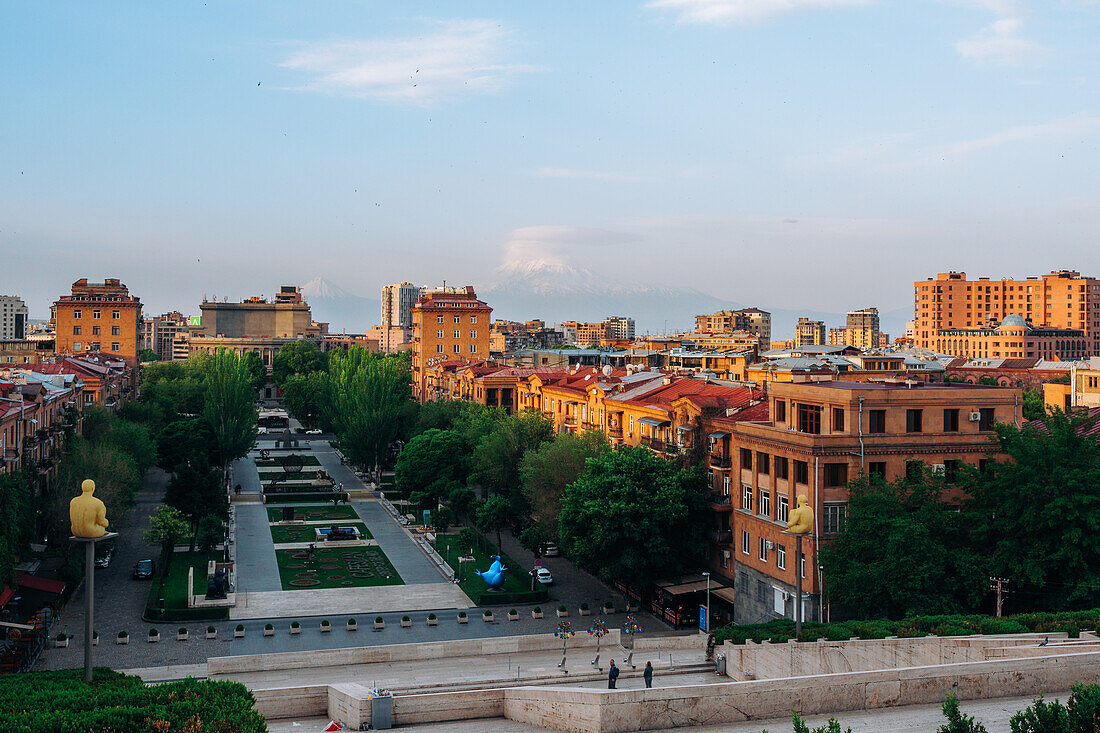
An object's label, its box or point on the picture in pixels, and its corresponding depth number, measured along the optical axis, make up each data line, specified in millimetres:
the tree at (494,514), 62656
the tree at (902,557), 38438
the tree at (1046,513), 37125
